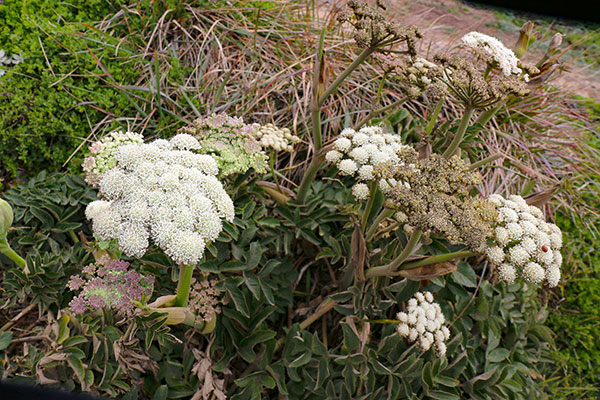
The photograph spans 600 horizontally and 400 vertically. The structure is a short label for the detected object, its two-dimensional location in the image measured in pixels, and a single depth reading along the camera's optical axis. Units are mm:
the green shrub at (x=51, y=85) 1024
